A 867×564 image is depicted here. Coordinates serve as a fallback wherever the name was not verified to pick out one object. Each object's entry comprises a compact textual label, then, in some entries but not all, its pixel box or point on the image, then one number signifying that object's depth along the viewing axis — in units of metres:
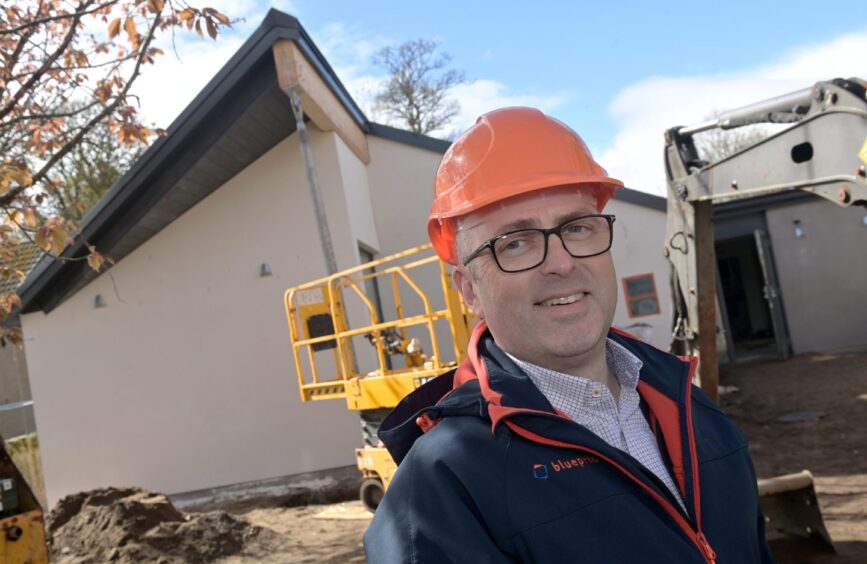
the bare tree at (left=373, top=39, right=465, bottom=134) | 25.17
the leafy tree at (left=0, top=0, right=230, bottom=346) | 5.12
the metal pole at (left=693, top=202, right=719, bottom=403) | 7.16
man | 1.42
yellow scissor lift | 7.41
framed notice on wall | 13.13
